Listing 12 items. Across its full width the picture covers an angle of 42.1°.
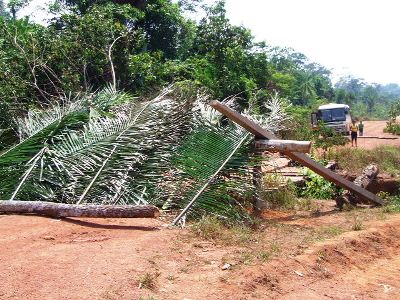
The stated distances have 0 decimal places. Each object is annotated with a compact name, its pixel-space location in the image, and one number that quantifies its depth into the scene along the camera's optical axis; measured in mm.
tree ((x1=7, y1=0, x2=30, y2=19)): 25156
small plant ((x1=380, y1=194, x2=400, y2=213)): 9273
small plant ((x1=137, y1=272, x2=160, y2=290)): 4738
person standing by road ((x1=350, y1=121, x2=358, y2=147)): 22391
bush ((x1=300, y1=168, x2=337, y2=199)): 11020
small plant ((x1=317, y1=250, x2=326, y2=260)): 6024
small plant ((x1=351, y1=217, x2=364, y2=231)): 7564
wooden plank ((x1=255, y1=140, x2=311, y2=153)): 8156
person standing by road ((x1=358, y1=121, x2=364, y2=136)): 28203
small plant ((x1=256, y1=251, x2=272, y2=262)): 5656
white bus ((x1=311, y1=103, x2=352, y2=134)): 29516
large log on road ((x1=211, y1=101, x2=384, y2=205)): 8086
